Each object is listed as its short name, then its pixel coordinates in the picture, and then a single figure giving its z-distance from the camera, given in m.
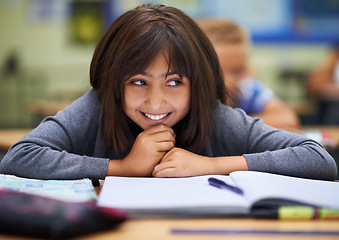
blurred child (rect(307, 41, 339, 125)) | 3.86
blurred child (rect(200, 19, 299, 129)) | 2.23
